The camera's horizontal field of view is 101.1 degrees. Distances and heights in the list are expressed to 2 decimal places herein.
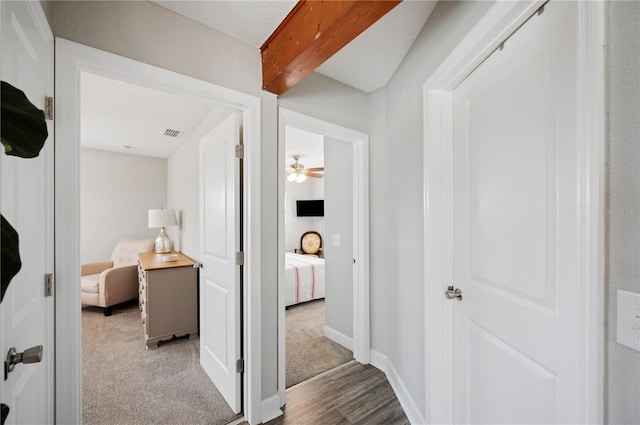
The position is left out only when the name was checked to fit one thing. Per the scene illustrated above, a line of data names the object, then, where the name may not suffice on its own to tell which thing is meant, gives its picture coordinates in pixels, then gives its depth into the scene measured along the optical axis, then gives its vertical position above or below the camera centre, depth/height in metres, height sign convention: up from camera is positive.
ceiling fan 4.60 +0.72
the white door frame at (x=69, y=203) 1.11 +0.04
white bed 3.74 -1.02
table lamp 3.75 -0.14
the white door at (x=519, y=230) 0.81 -0.07
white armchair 3.48 -0.91
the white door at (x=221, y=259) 1.77 -0.35
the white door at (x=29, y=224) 0.75 -0.04
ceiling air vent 3.34 +1.04
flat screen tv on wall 6.53 +0.10
